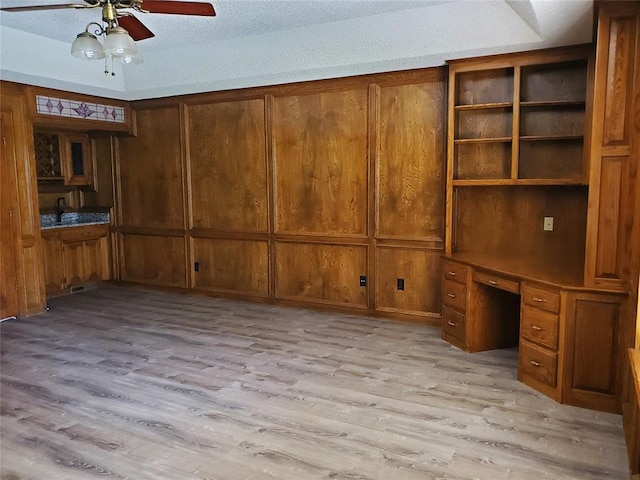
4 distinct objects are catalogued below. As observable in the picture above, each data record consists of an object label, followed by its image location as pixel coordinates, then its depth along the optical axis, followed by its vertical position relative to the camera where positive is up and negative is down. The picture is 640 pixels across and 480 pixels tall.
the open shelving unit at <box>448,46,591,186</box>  4.08 +0.66
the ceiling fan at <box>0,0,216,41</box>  2.81 +1.10
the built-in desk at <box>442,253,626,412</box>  3.02 -0.88
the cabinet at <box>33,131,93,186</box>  6.64 +0.54
